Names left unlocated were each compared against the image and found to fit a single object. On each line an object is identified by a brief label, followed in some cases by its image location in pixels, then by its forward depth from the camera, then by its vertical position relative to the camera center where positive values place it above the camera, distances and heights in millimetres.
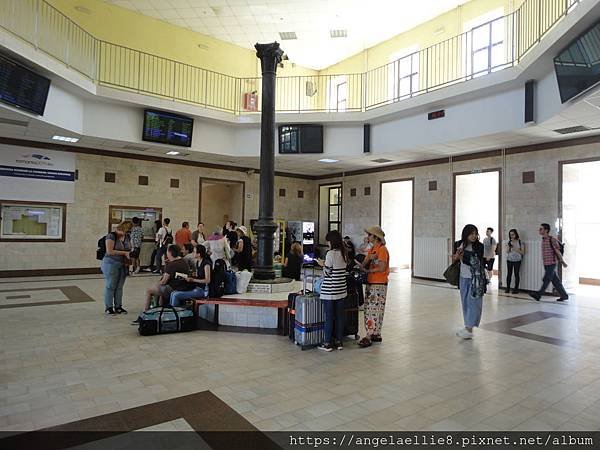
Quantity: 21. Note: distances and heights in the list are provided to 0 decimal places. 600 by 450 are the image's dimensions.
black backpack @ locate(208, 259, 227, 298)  6070 -902
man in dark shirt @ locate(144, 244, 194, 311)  5988 -853
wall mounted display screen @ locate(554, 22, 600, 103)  5266 +2354
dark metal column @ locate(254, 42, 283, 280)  6973 +1043
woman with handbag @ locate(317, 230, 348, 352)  4816 -753
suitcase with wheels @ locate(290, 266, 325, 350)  4895 -1195
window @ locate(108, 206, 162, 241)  12164 +183
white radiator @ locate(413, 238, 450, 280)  11773 -924
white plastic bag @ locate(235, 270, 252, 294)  6410 -918
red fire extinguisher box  13867 +4217
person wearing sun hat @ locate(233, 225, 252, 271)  7957 -616
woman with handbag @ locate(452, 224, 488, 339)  5406 -658
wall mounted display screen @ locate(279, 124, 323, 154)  11688 +2535
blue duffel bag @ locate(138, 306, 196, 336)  5398 -1357
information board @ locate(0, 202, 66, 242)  10570 -54
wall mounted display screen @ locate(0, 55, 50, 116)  6984 +2450
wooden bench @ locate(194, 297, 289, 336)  5660 -1260
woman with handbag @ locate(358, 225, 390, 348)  5098 -736
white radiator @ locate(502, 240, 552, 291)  9461 -923
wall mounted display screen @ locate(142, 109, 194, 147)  10539 +2540
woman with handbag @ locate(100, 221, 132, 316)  6387 -722
